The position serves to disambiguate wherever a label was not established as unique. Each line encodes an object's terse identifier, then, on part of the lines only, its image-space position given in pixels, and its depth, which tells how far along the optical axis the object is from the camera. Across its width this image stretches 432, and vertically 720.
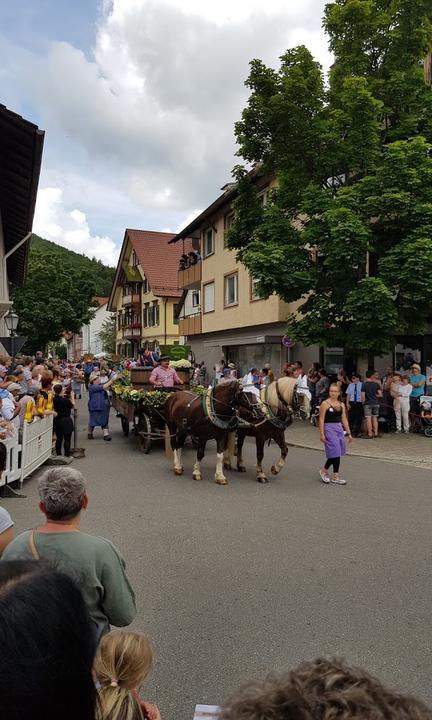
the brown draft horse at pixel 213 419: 8.99
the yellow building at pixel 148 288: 46.34
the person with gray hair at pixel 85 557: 2.46
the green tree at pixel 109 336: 64.69
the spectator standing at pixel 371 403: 14.26
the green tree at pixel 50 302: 42.47
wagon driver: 11.99
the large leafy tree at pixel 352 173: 13.76
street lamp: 18.58
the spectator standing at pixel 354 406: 14.62
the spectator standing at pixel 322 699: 0.88
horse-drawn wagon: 11.51
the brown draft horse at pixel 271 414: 9.11
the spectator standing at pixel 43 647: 1.05
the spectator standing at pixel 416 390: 14.96
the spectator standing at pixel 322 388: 16.62
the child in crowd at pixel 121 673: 1.65
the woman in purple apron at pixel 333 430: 8.84
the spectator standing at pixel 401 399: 14.61
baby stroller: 14.30
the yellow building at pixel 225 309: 23.78
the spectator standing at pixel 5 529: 3.26
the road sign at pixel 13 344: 14.85
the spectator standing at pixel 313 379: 17.98
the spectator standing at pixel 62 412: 11.30
